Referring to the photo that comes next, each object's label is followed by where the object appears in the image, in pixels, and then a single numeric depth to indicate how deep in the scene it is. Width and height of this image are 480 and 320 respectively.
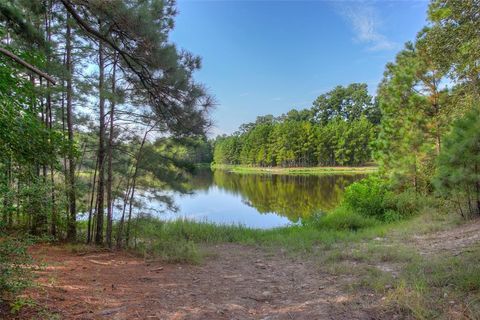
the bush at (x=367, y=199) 9.79
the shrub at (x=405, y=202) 9.16
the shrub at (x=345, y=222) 8.28
